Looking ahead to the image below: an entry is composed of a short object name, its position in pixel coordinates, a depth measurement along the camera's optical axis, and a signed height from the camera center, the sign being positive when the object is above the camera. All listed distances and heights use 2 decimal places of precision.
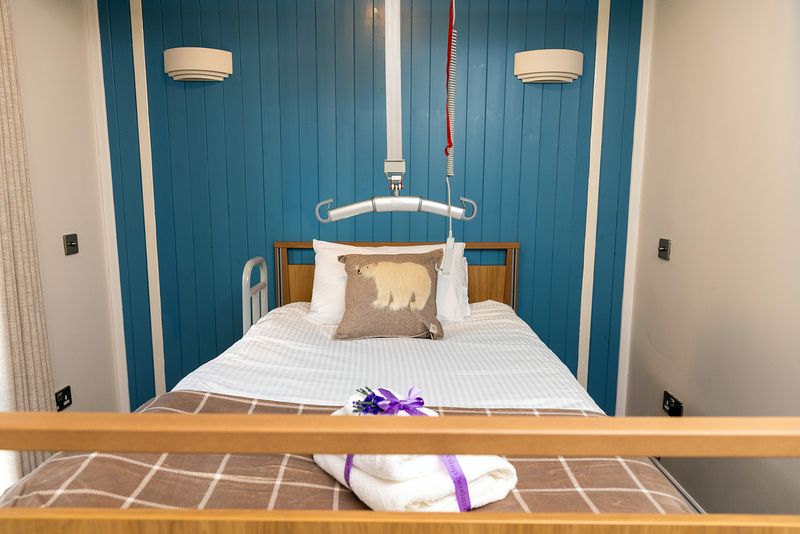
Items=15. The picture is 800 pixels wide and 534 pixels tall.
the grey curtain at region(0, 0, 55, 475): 2.12 -0.40
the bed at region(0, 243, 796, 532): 1.14 -0.64
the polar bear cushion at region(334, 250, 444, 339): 2.32 -0.52
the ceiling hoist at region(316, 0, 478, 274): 1.35 +0.07
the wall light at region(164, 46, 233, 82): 2.59 +0.48
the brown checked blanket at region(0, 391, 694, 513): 1.15 -0.65
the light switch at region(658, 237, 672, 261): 2.56 -0.33
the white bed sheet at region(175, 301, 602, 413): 1.70 -0.64
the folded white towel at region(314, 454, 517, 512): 1.11 -0.61
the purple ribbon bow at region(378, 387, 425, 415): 1.29 -0.51
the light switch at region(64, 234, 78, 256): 2.62 -0.33
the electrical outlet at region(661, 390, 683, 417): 2.46 -0.99
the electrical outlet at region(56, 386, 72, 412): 2.57 -1.00
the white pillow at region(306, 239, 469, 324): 2.56 -0.51
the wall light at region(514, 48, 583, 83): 2.57 +0.47
